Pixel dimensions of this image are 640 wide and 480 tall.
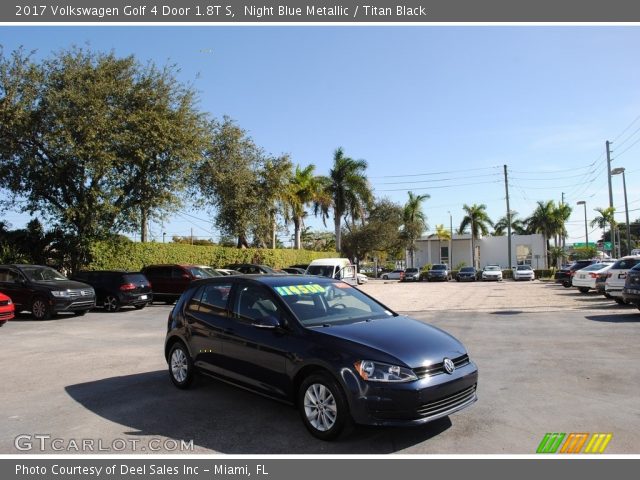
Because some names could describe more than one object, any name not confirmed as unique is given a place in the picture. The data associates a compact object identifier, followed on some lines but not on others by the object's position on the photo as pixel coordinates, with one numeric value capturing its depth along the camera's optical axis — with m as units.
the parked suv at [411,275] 52.56
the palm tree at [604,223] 40.23
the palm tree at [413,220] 65.18
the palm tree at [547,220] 68.06
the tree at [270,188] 33.56
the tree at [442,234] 71.75
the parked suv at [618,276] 17.69
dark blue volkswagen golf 4.79
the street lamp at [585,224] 67.09
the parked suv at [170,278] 20.88
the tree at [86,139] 20.39
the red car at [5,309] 13.53
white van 23.44
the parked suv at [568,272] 28.45
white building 67.31
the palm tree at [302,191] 46.94
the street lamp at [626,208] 40.31
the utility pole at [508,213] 53.74
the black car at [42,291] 15.48
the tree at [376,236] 60.47
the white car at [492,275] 46.51
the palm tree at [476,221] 68.81
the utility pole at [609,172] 36.91
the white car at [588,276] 23.91
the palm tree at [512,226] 90.67
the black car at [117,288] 17.97
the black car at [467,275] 47.91
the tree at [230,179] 30.91
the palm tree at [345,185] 52.47
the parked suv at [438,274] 50.78
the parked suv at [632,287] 14.23
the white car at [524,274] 45.50
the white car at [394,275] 58.53
